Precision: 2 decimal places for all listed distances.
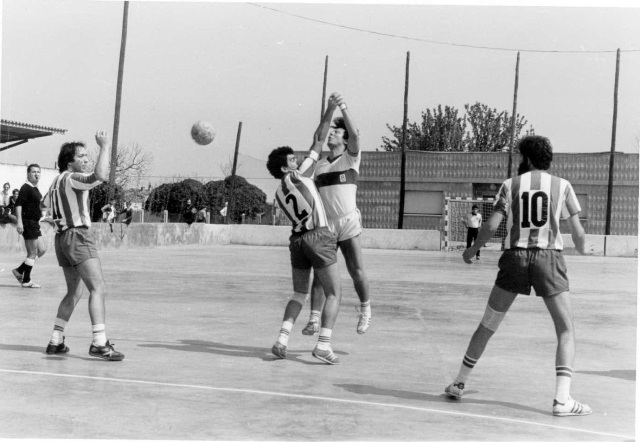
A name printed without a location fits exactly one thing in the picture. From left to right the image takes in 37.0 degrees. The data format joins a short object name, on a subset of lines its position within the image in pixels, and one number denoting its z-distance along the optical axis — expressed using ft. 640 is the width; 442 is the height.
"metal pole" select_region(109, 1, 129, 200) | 116.37
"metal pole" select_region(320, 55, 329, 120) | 163.84
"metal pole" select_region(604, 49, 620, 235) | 140.26
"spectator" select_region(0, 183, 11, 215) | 77.63
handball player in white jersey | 27.45
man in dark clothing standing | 45.32
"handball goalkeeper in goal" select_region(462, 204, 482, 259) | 102.73
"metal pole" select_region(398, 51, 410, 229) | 162.81
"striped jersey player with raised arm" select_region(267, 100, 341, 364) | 25.46
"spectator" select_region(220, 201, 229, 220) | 153.50
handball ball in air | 59.77
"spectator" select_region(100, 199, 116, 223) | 106.73
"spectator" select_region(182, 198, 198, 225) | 118.79
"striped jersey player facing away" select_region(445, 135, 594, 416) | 19.99
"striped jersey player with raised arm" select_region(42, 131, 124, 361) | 24.85
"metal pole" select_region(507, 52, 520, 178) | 152.76
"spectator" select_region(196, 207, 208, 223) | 136.29
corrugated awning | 130.00
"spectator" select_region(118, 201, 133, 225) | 101.03
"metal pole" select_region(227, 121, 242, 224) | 171.12
